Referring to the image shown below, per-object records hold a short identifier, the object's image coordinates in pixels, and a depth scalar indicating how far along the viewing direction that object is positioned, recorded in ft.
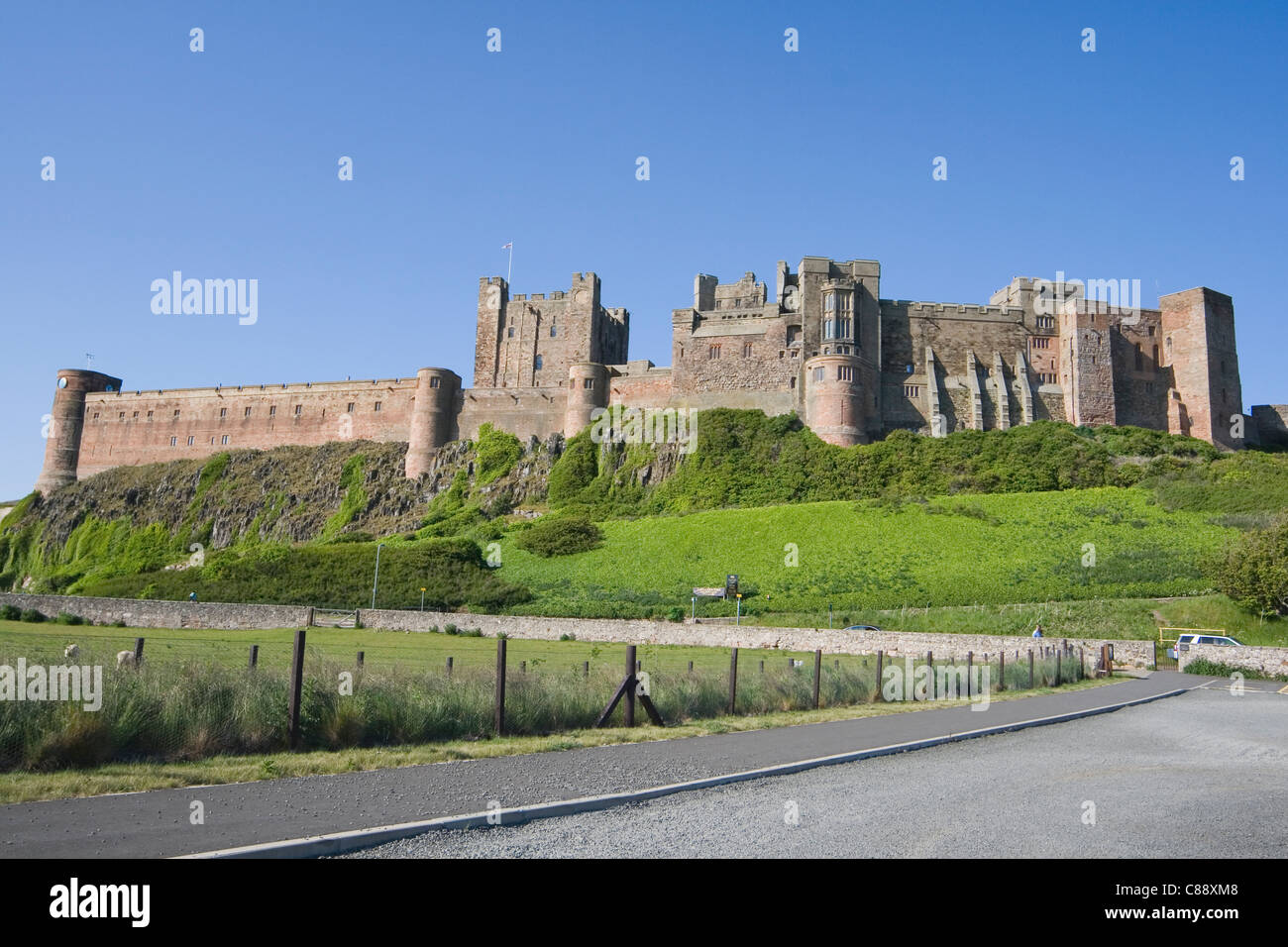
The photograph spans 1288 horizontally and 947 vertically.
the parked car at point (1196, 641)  94.52
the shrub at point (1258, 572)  104.88
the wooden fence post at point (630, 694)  44.80
